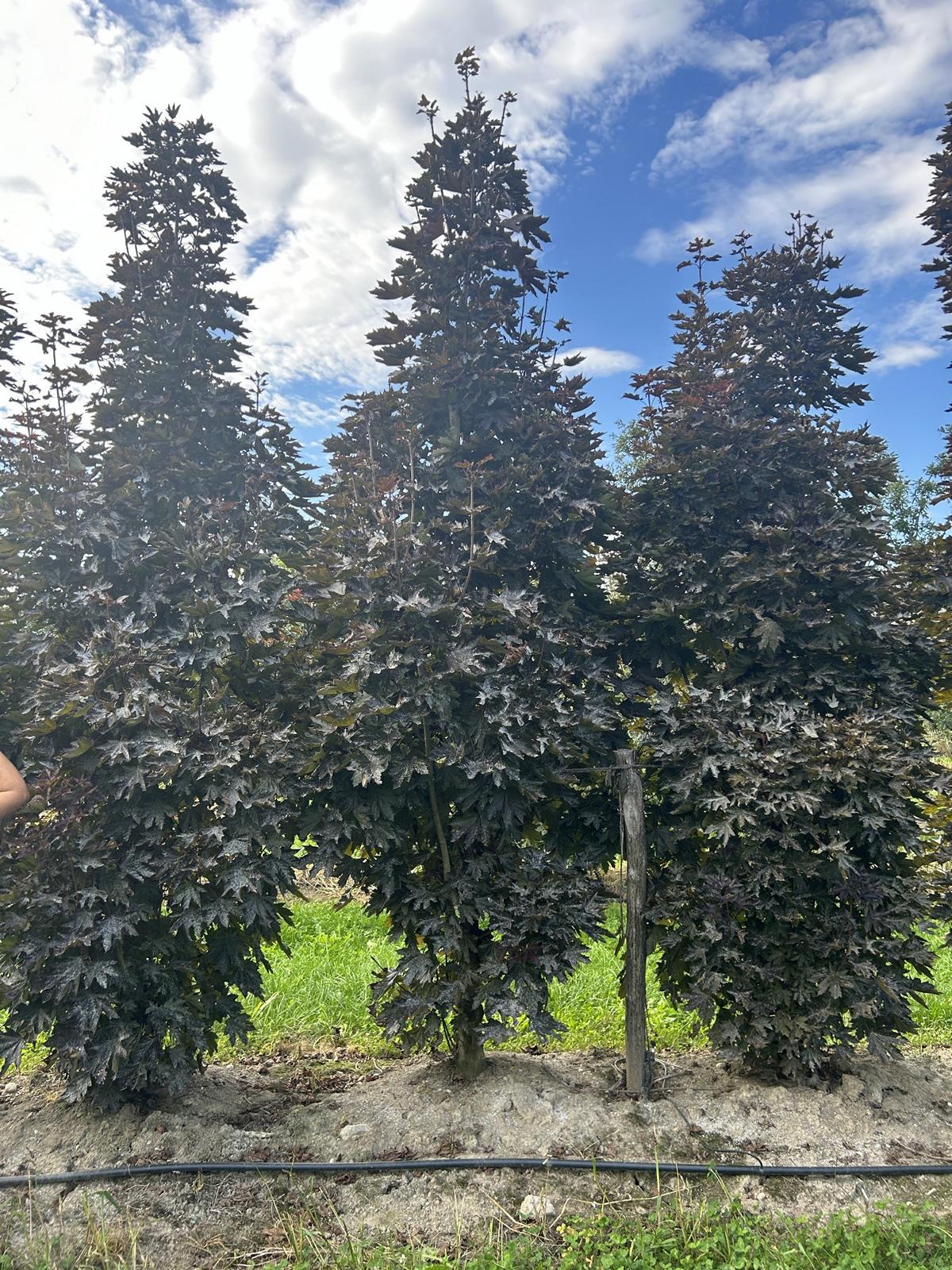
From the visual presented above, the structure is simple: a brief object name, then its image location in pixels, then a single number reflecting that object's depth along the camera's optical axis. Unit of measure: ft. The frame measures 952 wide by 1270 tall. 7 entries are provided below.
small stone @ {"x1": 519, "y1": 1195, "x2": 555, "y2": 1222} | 11.36
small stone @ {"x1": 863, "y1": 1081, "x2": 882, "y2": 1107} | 13.91
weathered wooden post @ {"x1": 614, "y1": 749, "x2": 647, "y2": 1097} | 13.78
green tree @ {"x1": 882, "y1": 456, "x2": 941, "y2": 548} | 67.05
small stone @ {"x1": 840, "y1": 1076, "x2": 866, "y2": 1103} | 13.88
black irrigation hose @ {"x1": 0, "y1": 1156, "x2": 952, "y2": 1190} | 12.12
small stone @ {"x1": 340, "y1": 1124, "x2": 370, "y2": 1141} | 13.33
